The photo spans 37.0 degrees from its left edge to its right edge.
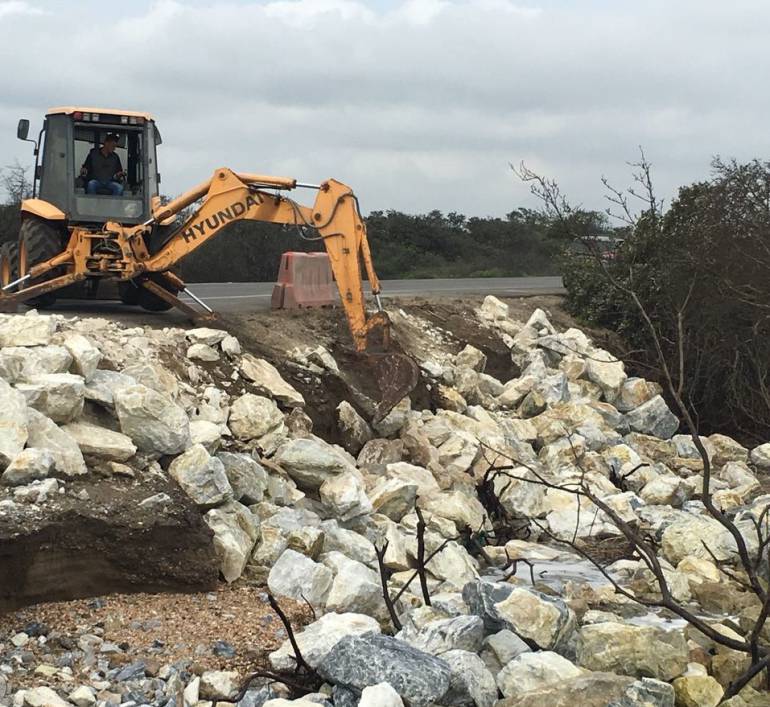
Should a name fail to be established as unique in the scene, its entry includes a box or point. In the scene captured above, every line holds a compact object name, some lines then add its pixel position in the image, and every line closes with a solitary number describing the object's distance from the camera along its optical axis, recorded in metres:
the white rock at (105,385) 8.26
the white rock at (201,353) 10.61
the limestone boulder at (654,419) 14.49
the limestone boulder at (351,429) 10.93
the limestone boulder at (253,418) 9.49
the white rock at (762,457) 13.89
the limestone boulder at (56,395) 7.64
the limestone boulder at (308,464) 9.14
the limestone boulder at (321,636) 5.95
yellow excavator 11.42
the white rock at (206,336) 10.91
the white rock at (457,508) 9.60
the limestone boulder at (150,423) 7.93
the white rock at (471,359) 14.66
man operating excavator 12.80
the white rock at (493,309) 17.12
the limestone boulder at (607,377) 15.02
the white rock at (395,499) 9.22
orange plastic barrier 14.37
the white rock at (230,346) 10.91
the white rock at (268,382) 10.55
